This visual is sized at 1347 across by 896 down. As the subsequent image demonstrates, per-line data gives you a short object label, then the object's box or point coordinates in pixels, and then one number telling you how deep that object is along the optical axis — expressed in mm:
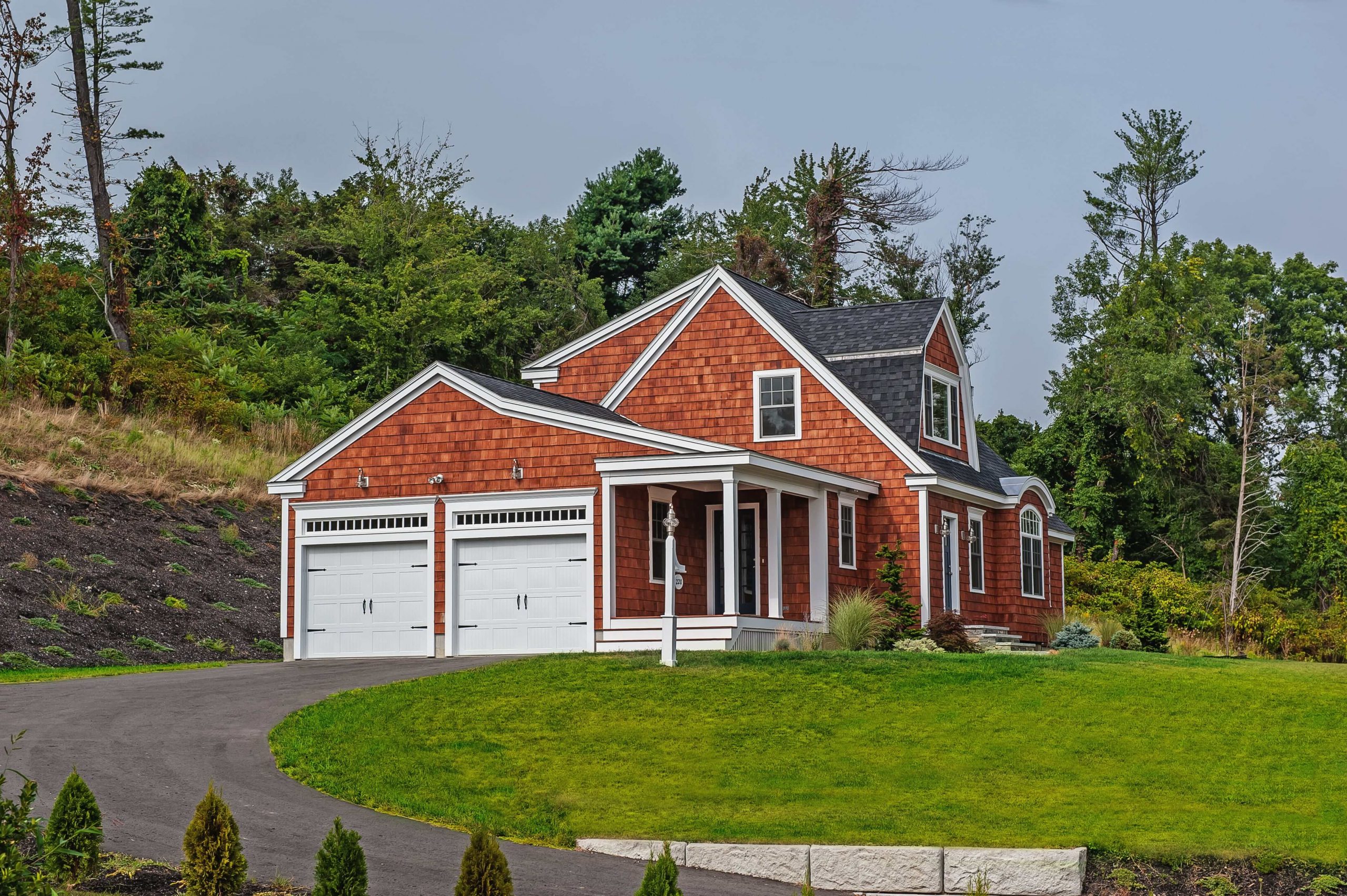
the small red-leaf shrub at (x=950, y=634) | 26844
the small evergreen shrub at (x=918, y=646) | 25797
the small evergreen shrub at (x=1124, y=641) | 32312
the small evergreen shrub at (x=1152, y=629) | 33906
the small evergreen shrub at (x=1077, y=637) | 31938
